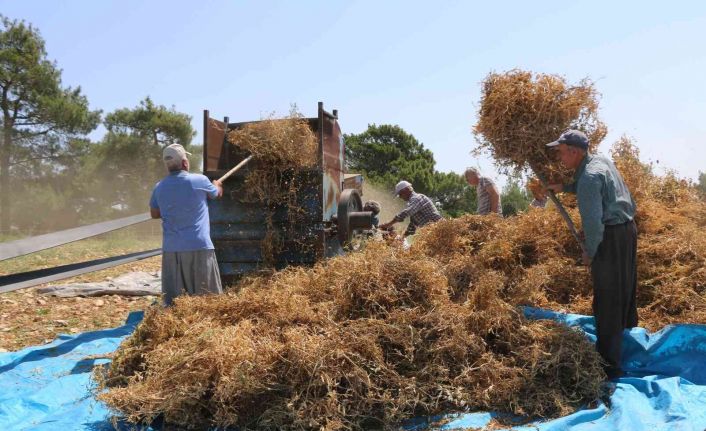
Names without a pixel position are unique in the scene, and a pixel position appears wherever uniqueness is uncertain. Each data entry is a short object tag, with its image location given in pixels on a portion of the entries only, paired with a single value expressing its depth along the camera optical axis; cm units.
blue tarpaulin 302
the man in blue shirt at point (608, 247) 368
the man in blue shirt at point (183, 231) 475
